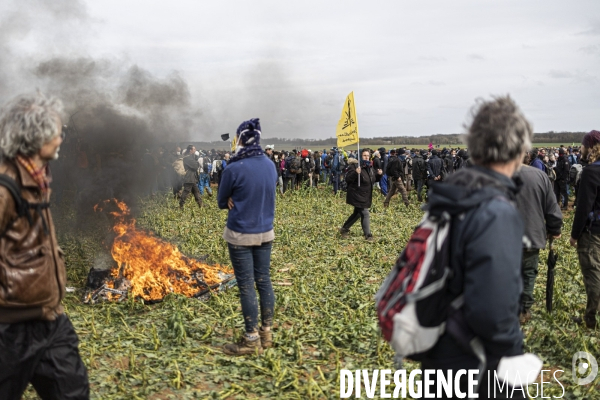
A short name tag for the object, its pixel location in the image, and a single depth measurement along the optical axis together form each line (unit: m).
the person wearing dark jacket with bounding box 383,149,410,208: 17.83
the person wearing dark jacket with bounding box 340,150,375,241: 11.77
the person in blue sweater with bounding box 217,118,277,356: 5.16
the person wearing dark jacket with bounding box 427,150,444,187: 20.49
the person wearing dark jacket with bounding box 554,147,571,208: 18.64
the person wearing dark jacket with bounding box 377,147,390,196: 22.34
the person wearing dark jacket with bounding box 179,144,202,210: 17.12
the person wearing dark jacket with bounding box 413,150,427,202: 20.83
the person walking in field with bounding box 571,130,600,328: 5.62
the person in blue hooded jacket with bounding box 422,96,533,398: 2.16
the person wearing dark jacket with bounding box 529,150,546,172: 13.20
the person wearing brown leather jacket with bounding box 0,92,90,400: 2.75
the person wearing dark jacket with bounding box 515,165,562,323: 5.78
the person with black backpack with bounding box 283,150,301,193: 23.19
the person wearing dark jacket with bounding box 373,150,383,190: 19.97
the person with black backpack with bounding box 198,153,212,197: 21.52
